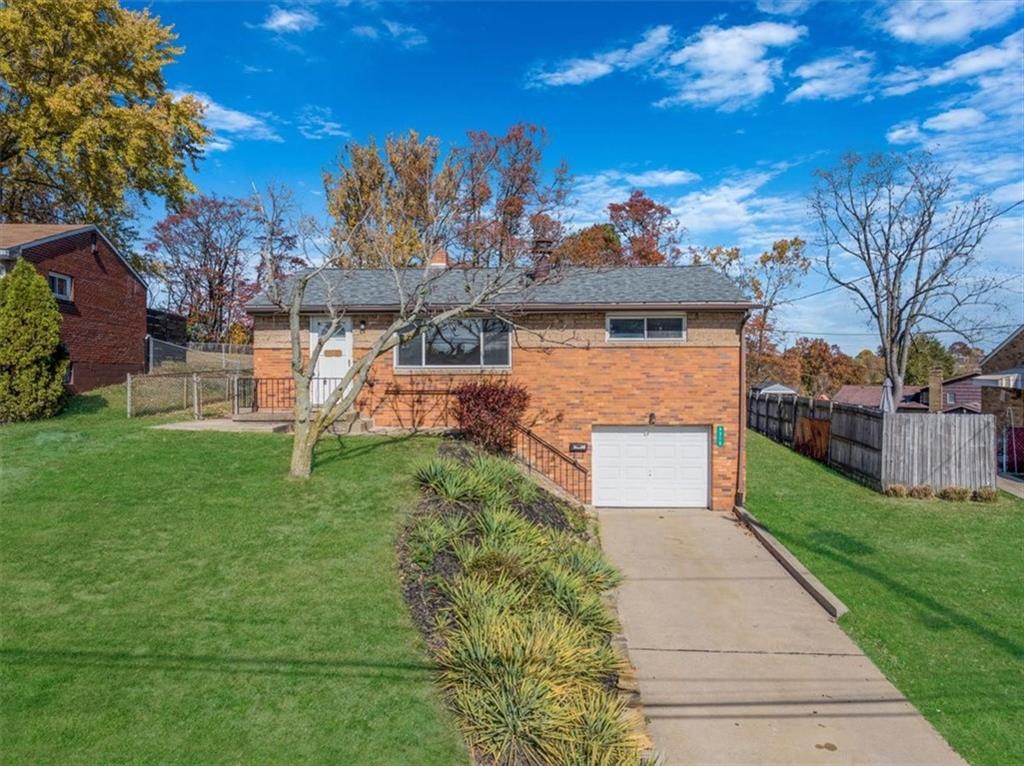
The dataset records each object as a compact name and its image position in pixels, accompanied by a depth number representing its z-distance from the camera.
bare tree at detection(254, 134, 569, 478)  9.27
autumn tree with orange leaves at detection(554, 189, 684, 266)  32.44
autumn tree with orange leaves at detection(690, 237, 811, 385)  34.44
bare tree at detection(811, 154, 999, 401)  22.36
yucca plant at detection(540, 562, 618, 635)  6.73
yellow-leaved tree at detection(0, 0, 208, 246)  20.73
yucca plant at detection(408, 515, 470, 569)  6.97
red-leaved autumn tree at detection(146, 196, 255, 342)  34.09
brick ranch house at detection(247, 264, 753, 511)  13.12
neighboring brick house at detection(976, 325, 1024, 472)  17.30
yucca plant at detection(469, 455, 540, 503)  9.63
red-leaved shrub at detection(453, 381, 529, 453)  12.55
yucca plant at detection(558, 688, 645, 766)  4.55
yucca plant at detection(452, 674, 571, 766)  4.58
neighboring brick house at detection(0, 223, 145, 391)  16.59
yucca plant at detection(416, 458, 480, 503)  8.80
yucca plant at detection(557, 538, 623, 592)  8.01
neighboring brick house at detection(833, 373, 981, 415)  27.29
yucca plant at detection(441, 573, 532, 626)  5.92
